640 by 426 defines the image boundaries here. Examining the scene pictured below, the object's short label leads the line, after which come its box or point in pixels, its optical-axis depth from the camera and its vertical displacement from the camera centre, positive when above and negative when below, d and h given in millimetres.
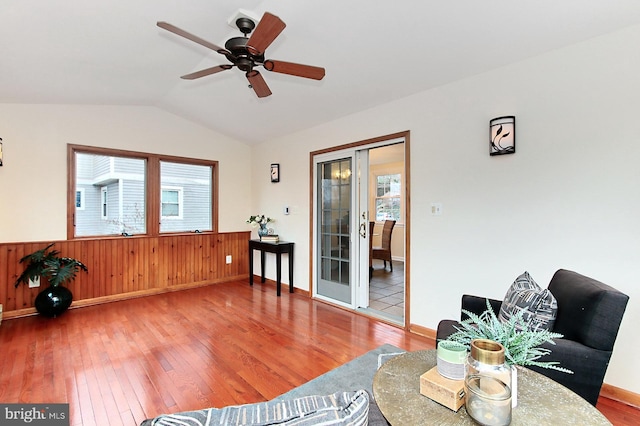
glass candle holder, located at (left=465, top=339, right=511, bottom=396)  971 -488
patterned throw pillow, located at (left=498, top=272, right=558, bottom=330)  1526 -490
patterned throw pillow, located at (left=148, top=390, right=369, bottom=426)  559 -398
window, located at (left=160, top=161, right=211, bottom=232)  4664 +261
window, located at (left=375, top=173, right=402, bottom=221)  7031 +403
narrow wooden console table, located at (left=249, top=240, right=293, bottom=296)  4477 -559
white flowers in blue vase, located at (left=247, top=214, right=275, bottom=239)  4906 -143
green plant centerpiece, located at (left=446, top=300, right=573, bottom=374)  1050 -454
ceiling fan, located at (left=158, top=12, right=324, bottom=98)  1744 +1075
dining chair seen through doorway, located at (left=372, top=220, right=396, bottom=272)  5777 -620
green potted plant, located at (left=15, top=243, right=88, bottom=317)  3430 -752
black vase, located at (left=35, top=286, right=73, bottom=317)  3432 -1022
